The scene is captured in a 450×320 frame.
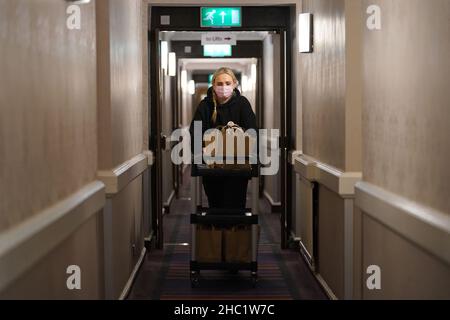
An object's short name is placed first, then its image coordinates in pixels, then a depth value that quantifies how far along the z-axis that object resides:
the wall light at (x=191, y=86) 20.92
